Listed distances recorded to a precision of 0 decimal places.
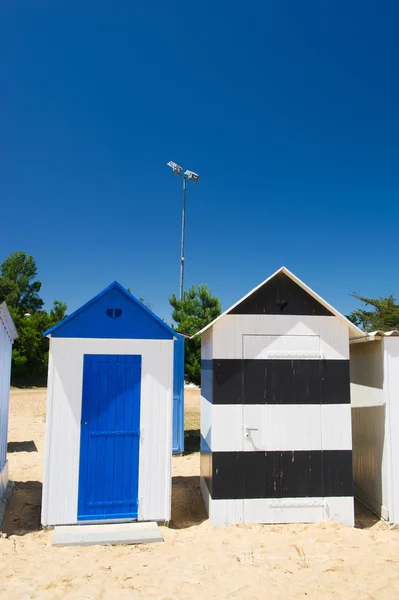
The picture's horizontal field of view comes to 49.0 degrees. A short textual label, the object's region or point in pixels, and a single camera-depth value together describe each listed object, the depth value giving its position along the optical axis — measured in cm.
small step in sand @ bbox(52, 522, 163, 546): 520
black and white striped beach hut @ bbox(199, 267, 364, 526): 596
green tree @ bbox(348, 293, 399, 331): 2602
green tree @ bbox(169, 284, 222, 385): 1253
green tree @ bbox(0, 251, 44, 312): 4478
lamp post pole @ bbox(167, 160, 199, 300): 2305
